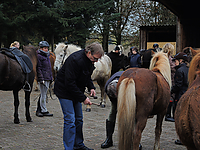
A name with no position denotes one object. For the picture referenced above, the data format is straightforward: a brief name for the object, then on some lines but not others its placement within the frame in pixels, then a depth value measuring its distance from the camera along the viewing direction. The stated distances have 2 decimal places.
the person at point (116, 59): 10.33
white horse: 8.16
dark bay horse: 5.82
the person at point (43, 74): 7.31
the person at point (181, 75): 5.98
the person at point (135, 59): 10.47
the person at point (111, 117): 4.54
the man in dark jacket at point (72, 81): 3.74
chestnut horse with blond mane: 3.57
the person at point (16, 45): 6.91
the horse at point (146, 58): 10.67
